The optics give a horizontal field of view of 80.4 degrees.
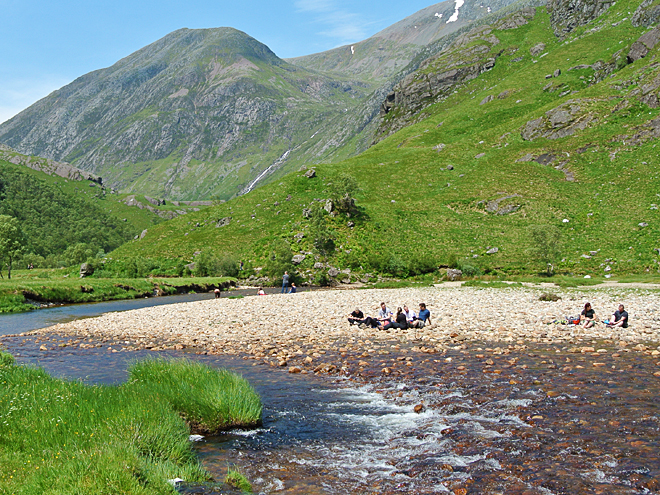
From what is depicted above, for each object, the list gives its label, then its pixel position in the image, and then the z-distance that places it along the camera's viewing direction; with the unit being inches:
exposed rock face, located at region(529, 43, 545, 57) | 5359.3
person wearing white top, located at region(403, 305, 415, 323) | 1029.3
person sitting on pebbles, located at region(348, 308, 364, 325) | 1038.4
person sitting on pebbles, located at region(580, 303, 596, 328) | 885.2
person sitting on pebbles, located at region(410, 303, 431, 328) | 983.1
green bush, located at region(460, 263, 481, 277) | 2198.6
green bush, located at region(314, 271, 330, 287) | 2397.9
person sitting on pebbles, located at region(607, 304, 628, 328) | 854.5
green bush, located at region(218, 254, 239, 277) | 2719.0
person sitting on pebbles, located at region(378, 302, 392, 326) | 1015.0
